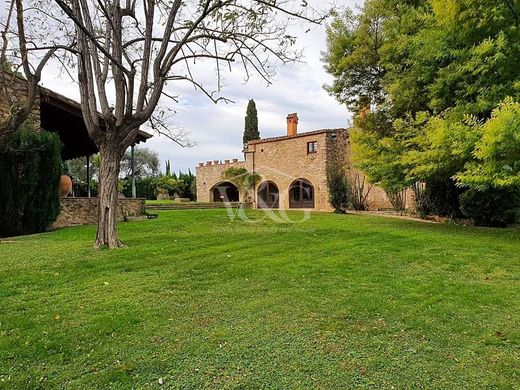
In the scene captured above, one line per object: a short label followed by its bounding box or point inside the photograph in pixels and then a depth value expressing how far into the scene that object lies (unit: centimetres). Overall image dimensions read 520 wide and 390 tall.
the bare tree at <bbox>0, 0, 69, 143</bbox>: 655
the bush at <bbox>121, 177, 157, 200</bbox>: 3288
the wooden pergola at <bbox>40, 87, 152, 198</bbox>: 1199
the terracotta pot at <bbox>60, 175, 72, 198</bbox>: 1302
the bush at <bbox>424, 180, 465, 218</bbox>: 1376
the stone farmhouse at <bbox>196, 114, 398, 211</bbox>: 2241
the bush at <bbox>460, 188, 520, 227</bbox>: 1223
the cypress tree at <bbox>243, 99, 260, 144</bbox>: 3181
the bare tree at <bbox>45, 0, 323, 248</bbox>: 723
